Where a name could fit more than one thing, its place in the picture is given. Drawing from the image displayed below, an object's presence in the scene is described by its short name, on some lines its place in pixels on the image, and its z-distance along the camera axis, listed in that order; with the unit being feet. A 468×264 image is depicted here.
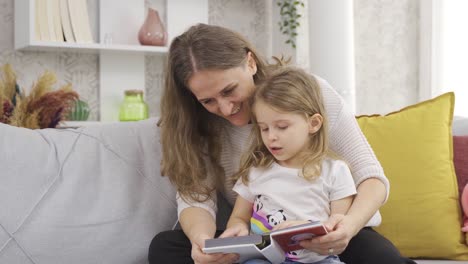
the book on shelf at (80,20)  12.37
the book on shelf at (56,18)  12.17
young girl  5.40
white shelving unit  13.11
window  13.94
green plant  14.43
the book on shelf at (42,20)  12.06
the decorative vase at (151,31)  13.23
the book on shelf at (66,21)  12.27
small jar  13.03
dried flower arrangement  6.87
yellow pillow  6.54
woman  5.47
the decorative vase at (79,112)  12.57
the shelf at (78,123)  12.23
